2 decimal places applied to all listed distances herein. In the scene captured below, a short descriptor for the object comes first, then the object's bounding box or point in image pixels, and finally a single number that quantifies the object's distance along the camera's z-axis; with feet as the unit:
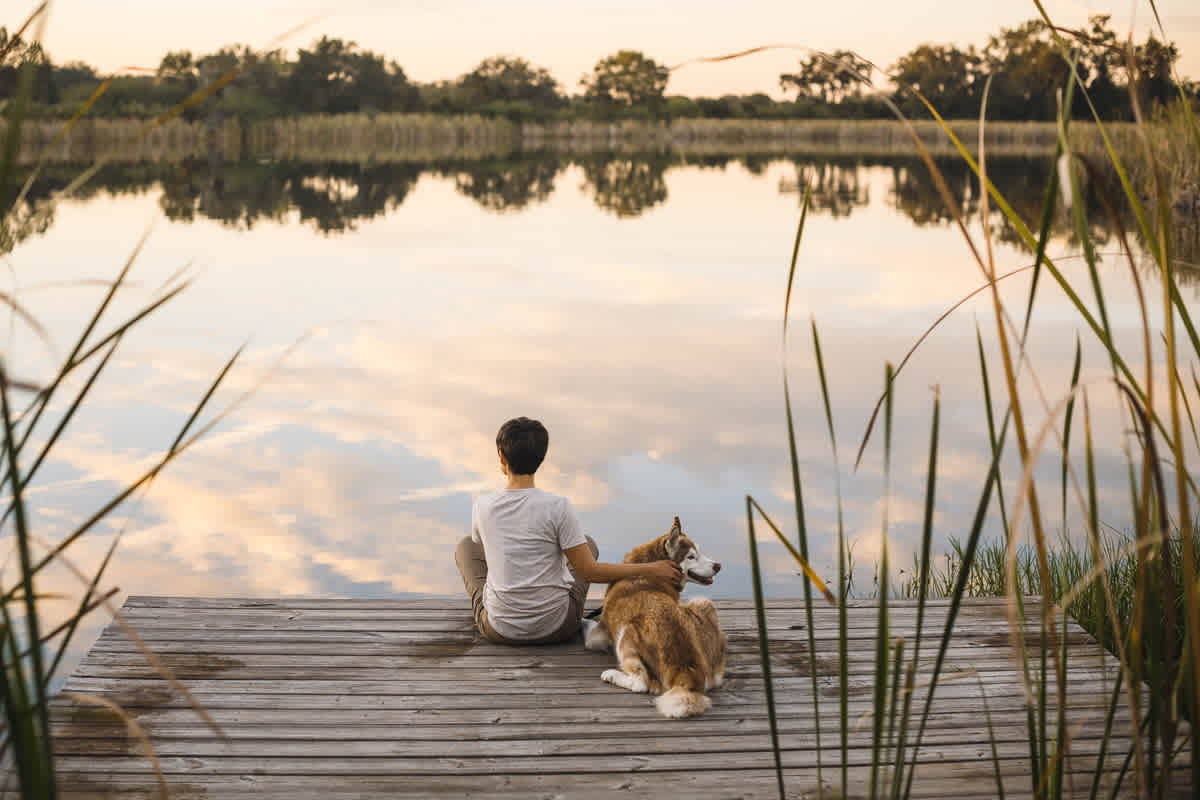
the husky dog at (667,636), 12.63
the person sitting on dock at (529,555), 14.24
